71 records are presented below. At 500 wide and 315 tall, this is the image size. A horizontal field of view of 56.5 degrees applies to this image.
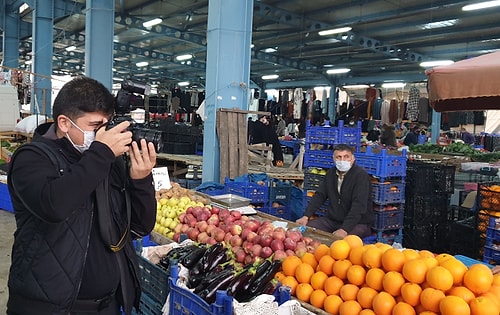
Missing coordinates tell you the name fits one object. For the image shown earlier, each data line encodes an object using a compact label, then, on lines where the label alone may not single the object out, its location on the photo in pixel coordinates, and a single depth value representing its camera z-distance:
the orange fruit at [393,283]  2.16
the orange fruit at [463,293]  2.00
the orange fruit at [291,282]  2.55
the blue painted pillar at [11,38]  18.55
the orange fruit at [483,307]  1.91
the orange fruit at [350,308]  2.20
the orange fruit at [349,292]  2.29
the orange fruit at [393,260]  2.26
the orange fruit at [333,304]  2.29
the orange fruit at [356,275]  2.35
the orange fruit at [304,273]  2.57
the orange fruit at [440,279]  2.03
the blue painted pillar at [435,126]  18.78
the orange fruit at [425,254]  2.41
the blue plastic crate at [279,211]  6.40
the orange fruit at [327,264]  2.54
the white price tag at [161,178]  5.05
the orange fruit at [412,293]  2.08
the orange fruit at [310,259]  2.71
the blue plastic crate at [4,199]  7.84
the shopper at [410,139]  16.81
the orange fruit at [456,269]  2.11
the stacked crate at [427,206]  6.02
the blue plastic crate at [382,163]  5.52
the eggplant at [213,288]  2.25
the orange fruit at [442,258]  2.26
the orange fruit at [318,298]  2.38
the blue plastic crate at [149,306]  2.71
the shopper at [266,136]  10.67
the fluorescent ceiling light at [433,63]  15.18
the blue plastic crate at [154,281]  2.62
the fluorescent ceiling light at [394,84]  22.15
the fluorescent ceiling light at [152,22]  13.30
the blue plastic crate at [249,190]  6.15
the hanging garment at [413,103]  14.89
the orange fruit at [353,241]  2.60
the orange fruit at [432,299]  2.00
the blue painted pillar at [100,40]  11.23
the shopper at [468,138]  21.00
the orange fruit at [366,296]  2.22
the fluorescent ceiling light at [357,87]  28.77
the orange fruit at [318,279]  2.48
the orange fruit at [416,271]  2.13
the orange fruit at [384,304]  2.12
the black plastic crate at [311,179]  6.27
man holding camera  1.54
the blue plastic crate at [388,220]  5.41
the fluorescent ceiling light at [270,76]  25.03
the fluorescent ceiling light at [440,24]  12.59
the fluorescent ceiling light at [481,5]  9.27
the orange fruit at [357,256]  2.45
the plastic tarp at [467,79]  3.22
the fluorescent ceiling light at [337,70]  20.14
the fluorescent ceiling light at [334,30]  12.03
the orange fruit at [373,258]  2.35
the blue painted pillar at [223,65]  7.00
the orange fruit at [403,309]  2.04
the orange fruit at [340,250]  2.53
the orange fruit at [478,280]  2.03
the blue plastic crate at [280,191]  6.39
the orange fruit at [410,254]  2.29
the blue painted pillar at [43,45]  14.83
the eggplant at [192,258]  2.64
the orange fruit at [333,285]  2.39
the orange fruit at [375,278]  2.26
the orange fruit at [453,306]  1.89
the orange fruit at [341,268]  2.44
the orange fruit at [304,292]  2.46
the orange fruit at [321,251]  2.72
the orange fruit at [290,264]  2.69
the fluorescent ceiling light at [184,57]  20.73
